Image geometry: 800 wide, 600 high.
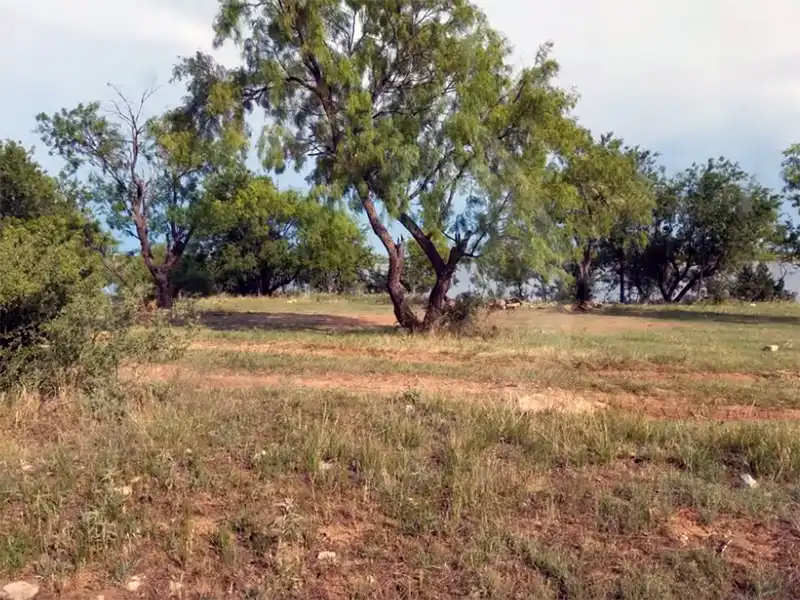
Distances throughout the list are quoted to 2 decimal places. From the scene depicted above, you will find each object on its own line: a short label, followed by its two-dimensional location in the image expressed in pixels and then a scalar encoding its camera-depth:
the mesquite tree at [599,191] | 25.34
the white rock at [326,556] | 4.75
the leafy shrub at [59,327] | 7.42
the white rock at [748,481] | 5.65
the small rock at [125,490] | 5.26
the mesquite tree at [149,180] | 25.05
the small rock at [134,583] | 4.48
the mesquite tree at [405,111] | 16.72
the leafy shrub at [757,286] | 43.47
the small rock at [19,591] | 4.34
